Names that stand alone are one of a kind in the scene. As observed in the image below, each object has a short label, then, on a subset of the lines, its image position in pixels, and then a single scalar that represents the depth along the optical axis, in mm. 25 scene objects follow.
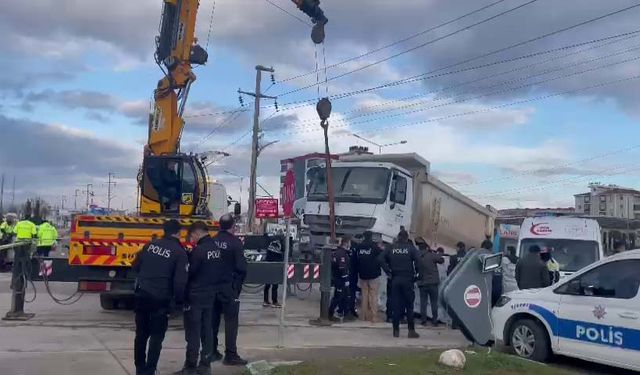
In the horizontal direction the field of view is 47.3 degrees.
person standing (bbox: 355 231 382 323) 14031
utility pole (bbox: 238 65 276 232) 37656
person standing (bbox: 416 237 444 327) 14117
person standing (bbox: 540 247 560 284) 13481
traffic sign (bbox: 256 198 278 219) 18953
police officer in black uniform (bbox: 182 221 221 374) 8695
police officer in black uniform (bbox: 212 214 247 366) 9109
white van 17125
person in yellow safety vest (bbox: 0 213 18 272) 22516
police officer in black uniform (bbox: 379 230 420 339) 12711
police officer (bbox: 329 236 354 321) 14352
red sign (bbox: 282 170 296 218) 11734
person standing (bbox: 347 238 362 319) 14398
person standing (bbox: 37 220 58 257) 20377
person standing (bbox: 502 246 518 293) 14662
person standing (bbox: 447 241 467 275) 15992
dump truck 18266
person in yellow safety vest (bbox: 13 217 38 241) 20186
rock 8531
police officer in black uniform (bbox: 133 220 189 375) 8102
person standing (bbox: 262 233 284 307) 15836
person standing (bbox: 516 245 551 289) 12477
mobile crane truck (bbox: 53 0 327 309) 12242
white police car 9383
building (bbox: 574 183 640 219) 82500
